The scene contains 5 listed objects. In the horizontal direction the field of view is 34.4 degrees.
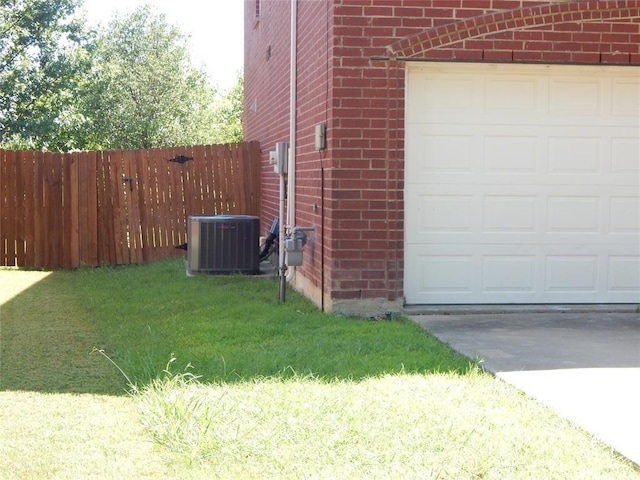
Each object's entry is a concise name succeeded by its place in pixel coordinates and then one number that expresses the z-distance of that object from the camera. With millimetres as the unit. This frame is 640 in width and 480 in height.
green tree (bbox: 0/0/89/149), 26953
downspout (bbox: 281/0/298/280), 11875
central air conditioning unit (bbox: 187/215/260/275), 13070
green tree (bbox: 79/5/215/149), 35312
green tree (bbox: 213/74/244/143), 43188
